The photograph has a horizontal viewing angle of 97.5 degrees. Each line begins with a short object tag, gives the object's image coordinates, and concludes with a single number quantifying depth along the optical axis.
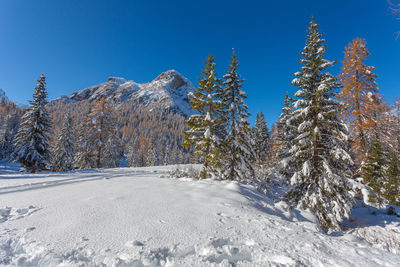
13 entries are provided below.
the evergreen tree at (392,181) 13.63
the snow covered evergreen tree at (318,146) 9.00
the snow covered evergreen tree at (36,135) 19.66
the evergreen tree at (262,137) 32.32
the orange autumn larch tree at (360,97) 13.23
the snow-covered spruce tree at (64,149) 27.91
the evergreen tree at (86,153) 23.46
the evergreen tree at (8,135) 50.50
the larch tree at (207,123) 12.07
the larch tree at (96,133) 23.28
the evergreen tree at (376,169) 13.73
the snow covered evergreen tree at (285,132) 14.38
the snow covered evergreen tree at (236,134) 13.16
